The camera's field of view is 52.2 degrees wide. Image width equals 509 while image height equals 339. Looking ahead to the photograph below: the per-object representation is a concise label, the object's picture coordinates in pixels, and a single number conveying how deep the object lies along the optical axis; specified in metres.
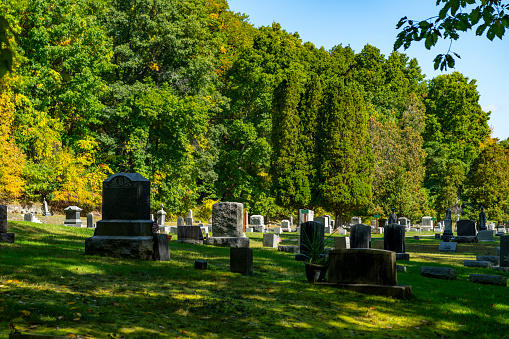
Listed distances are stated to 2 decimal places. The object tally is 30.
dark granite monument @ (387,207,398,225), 27.28
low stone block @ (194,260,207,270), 11.38
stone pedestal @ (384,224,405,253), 17.52
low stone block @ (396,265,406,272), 13.64
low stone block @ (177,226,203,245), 19.55
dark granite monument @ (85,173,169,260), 12.88
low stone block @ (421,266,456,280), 12.52
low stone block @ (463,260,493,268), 15.66
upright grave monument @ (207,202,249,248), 19.05
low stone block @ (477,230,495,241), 27.91
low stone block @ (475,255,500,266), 16.48
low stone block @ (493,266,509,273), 14.95
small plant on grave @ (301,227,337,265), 10.75
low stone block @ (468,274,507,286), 12.02
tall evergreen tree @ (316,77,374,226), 35.88
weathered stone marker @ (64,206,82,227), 29.00
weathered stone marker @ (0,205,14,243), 14.11
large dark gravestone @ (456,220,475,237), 27.41
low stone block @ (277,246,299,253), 17.98
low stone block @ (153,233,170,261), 12.88
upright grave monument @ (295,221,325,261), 14.08
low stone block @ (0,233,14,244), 14.09
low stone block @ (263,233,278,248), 19.91
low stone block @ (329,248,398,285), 9.66
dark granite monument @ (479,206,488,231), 33.22
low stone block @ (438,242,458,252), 21.59
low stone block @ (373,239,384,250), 18.34
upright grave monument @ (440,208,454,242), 27.86
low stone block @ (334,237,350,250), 17.58
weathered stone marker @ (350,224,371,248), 16.75
